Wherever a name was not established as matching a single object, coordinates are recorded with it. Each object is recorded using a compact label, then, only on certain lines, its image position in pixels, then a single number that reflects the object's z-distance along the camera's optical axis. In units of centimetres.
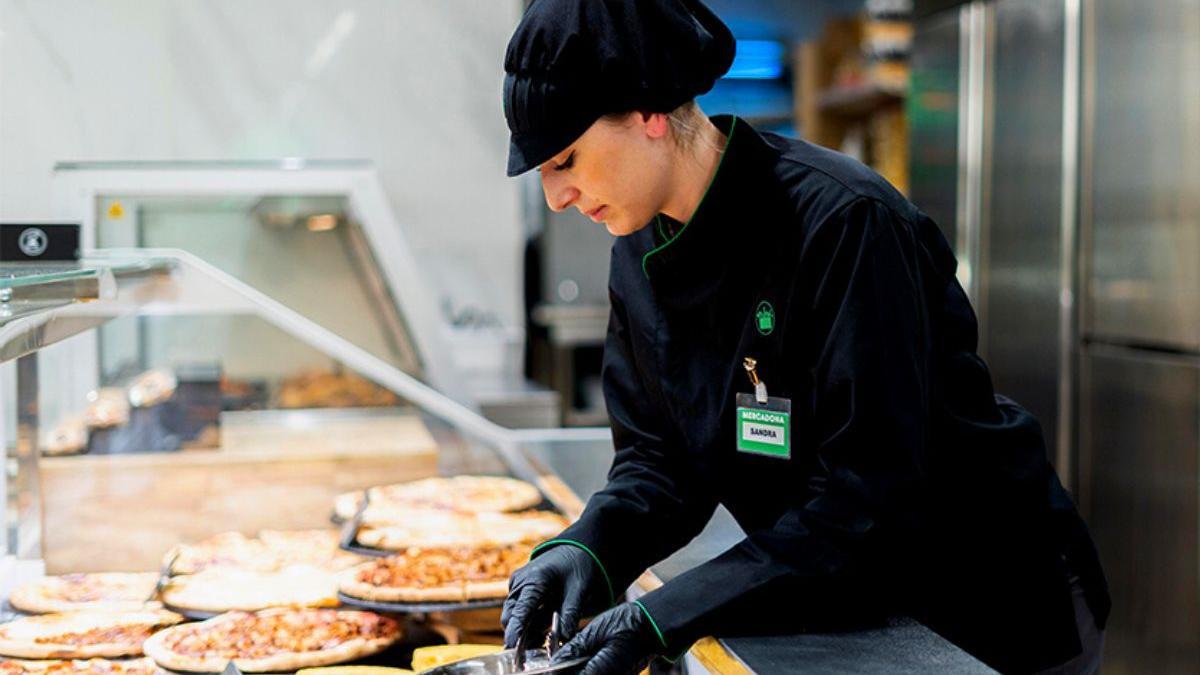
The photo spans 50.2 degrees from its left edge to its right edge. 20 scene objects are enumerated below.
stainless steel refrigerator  341
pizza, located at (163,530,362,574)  221
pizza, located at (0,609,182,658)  180
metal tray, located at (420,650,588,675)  135
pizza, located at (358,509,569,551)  228
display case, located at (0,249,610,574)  220
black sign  228
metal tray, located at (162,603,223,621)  195
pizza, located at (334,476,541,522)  248
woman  137
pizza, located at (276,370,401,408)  318
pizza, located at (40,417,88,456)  236
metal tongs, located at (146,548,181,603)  205
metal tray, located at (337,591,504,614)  188
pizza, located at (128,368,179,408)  270
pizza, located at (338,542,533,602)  194
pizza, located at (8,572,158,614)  198
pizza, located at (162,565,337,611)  200
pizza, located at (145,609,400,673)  175
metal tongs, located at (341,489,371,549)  229
